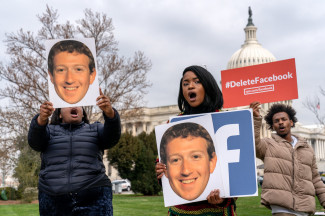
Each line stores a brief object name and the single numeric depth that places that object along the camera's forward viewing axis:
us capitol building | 124.94
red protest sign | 4.71
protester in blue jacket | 3.22
